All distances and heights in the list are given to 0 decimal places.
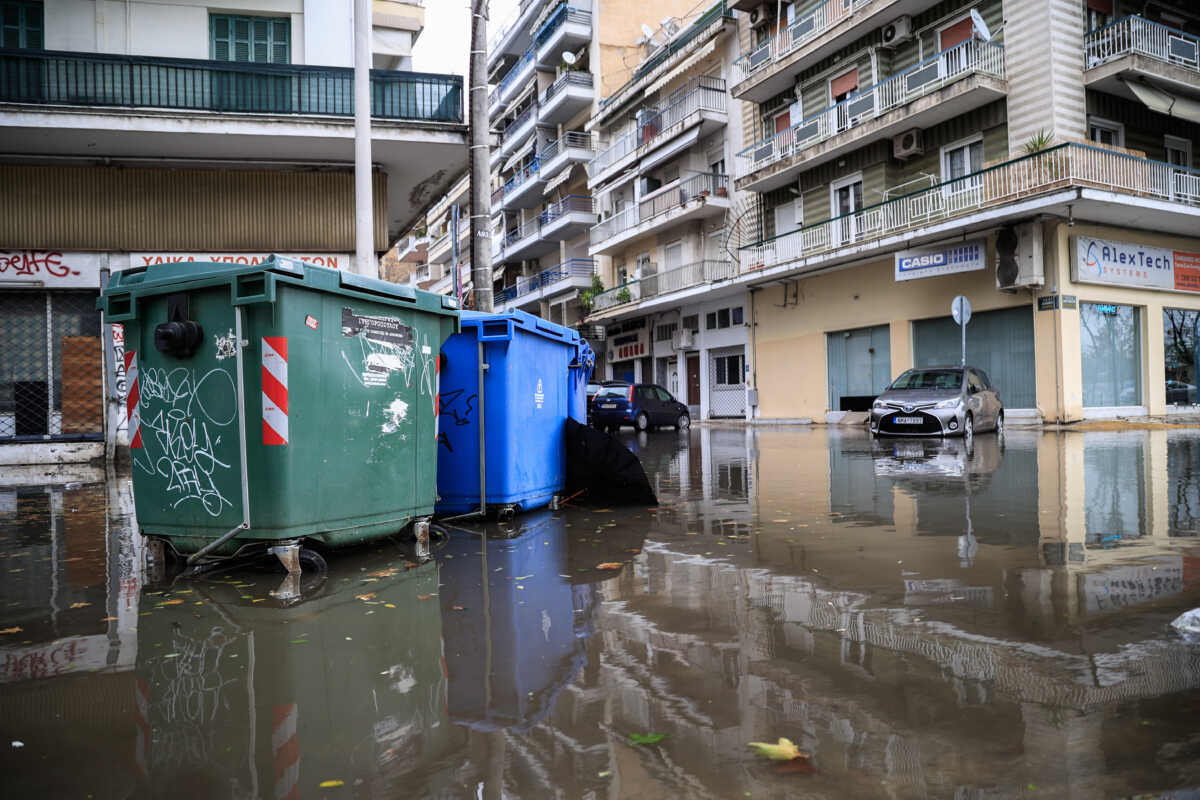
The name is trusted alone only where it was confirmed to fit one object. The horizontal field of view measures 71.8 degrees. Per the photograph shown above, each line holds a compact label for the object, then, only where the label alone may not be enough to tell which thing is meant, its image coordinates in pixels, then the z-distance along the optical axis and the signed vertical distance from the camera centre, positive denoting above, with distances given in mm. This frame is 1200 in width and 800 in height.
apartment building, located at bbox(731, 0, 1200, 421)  20578 +5401
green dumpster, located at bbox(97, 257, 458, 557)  4914 +70
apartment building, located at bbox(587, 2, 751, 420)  32938 +7907
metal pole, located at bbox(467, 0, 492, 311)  11445 +3400
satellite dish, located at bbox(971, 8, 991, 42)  20688 +9351
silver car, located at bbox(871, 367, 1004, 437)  15992 -108
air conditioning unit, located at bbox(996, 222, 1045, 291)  20750 +3579
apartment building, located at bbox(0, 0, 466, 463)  13797 +4661
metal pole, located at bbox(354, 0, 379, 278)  11617 +4375
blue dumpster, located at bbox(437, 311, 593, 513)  6879 -32
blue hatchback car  25516 -40
